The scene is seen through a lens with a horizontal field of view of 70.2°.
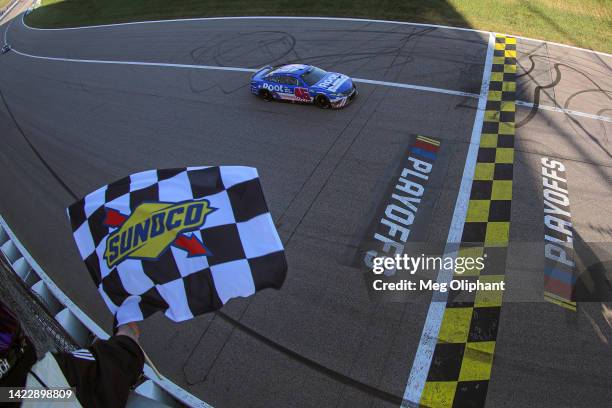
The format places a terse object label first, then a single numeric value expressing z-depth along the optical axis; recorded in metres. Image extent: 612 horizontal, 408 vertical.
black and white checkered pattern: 3.67
